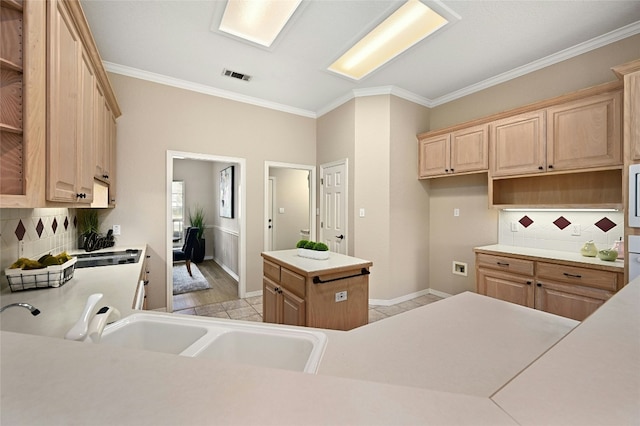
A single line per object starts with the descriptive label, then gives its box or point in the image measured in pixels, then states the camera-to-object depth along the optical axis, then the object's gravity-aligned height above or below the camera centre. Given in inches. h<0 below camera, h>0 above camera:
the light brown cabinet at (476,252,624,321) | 89.5 -25.7
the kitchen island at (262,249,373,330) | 79.3 -24.5
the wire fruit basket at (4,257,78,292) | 57.6 -14.3
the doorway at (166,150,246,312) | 134.6 -3.4
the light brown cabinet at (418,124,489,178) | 128.8 +30.5
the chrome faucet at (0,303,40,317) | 37.9 -13.2
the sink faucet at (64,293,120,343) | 29.5 -12.9
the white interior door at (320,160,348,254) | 159.6 +3.8
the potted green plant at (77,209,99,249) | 114.5 -4.8
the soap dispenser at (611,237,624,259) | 93.6 -12.0
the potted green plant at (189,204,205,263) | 221.7 -21.4
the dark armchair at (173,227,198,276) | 198.1 -27.0
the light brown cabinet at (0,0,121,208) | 38.9 +17.1
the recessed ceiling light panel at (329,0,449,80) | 96.1 +69.9
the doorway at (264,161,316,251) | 225.6 +4.3
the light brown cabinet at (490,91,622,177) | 93.0 +28.6
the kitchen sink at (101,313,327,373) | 33.7 -17.2
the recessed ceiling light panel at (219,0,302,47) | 89.8 +67.9
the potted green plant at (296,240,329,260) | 93.2 -13.2
